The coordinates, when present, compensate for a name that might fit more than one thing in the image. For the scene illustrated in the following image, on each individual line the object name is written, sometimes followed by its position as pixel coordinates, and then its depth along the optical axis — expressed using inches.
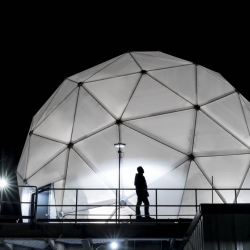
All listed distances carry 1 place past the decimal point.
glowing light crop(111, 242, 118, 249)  887.8
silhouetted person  844.0
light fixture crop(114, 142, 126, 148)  932.6
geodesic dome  939.3
